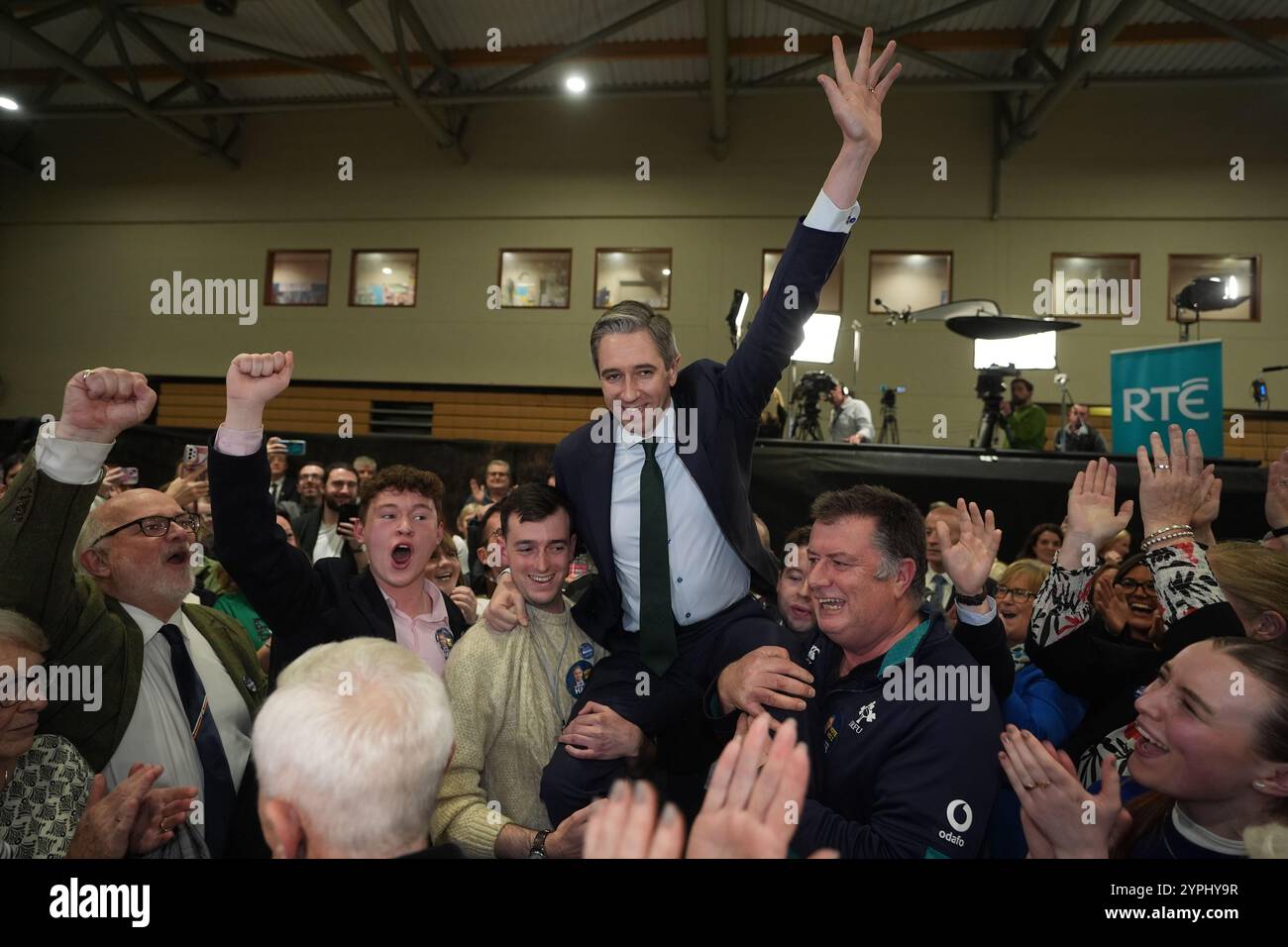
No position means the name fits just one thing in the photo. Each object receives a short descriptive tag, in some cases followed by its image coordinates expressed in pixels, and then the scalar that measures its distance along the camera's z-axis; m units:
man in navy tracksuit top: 1.69
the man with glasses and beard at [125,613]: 1.84
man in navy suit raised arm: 2.16
